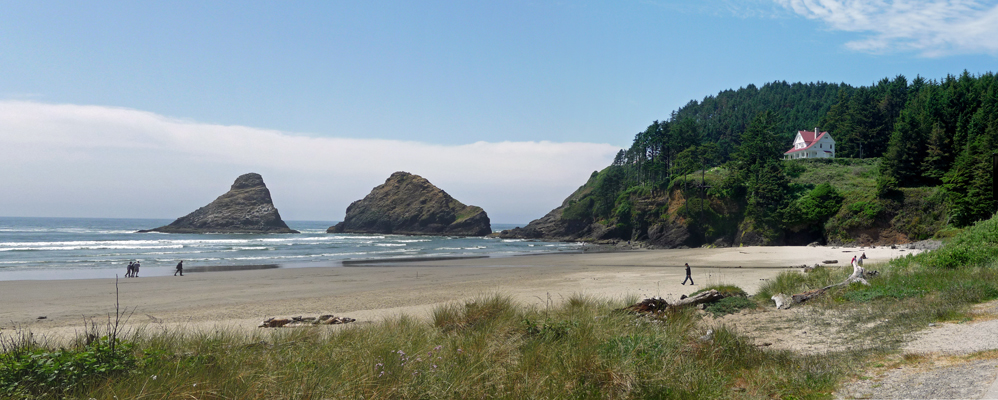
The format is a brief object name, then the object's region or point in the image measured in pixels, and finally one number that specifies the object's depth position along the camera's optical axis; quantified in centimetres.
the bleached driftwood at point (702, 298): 1187
